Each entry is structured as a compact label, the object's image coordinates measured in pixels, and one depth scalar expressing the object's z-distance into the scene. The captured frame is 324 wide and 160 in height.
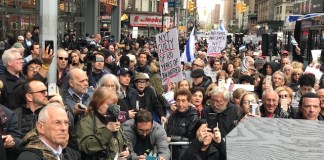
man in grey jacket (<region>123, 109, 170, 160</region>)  5.84
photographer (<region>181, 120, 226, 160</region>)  5.02
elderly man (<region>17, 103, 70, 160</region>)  3.91
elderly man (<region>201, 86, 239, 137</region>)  6.55
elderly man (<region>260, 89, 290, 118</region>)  6.48
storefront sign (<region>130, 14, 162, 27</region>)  63.28
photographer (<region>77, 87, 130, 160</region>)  4.66
